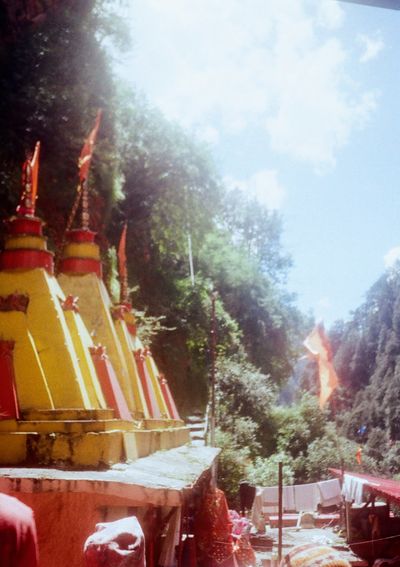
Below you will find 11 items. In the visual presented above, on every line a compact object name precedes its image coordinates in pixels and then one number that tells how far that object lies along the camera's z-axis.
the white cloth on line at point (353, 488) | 16.45
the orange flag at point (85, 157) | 10.59
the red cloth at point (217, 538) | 10.50
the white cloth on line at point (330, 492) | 23.73
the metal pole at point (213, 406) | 20.05
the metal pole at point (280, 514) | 10.03
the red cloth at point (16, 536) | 2.72
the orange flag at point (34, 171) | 8.62
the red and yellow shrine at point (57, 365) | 6.27
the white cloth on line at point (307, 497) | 24.06
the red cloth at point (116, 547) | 3.23
